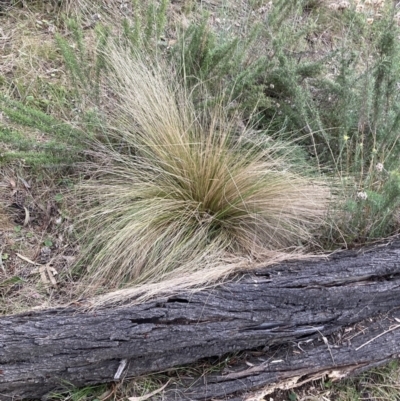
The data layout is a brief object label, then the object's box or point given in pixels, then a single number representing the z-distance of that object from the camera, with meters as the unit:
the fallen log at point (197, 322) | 1.61
